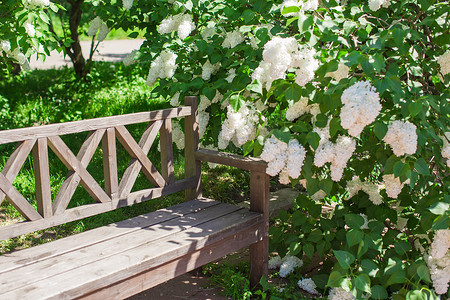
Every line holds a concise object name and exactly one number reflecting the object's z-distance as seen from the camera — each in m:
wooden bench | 2.43
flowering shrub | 2.48
